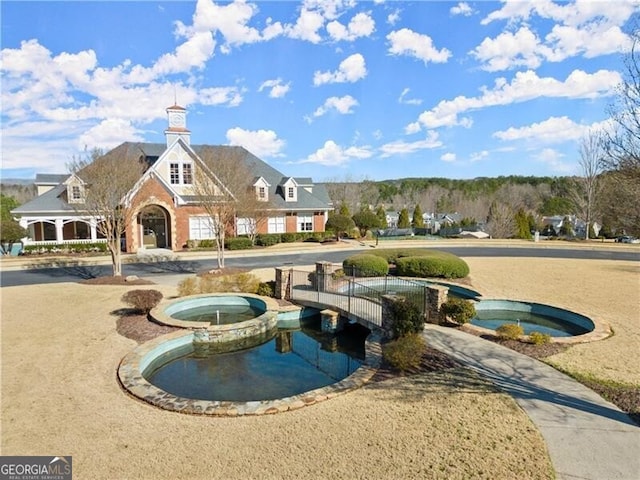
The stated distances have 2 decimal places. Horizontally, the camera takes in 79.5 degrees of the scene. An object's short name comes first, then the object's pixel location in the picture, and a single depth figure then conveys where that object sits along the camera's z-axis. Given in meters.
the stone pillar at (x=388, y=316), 10.30
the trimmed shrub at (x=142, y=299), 13.27
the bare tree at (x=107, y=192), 19.17
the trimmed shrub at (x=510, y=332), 10.41
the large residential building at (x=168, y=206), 30.34
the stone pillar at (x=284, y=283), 15.62
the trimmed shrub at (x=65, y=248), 28.48
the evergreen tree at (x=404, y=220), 56.72
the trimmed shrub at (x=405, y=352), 8.73
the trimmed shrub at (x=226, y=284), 16.31
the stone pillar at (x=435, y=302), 12.16
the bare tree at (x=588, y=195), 43.44
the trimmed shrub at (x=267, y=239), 34.59
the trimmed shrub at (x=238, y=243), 31.95
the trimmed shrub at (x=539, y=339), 10.12
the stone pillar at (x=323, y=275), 15.23
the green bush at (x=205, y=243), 32.50
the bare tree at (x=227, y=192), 23.25
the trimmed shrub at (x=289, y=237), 36.75
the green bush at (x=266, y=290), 16.31
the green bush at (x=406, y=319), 9.90
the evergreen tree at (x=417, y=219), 58.18
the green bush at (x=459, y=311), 11.51
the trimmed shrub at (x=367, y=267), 19.42
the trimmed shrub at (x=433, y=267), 19.31
